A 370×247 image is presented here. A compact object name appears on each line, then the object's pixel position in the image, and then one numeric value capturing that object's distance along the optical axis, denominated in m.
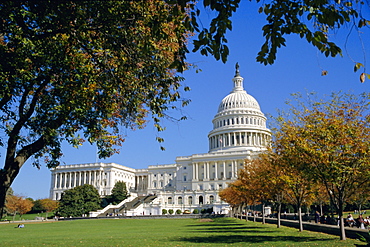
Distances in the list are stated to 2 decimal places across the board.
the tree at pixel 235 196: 44.41
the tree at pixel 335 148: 21.09
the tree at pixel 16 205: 93.49
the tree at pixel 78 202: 92.31
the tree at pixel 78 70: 10.03
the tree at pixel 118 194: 118.12
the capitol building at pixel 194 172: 112.50
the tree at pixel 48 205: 108.50
